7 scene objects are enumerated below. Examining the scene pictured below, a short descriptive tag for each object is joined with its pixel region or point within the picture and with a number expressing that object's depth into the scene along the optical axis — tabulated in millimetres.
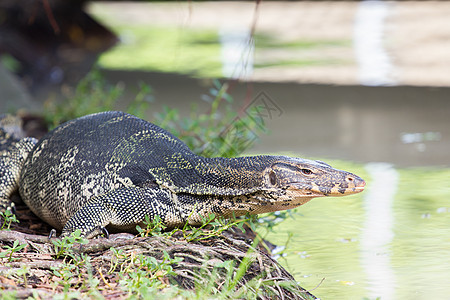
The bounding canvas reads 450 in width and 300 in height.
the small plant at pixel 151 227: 9291
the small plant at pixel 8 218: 9437
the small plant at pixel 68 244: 8664
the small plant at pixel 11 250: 8453
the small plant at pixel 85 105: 16266
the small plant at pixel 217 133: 13586
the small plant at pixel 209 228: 9266
